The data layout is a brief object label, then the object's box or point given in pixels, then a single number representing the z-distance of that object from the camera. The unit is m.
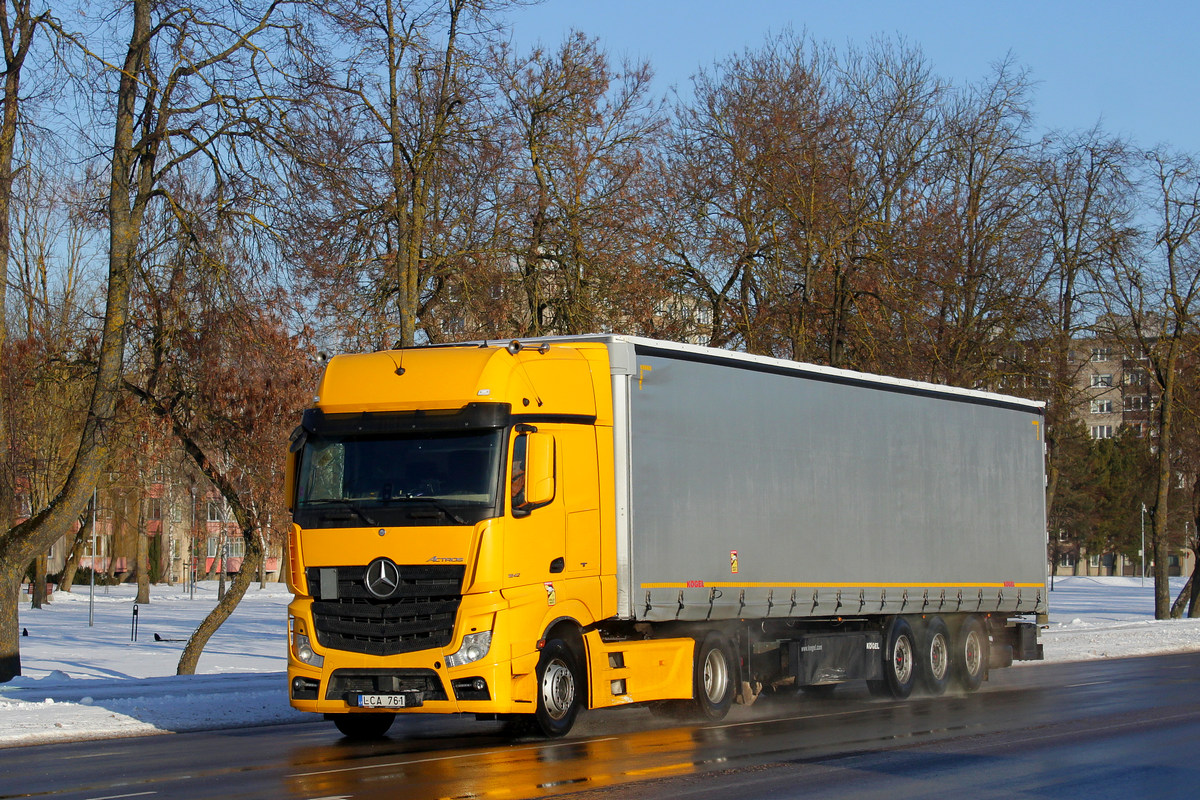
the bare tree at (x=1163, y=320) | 42.28
